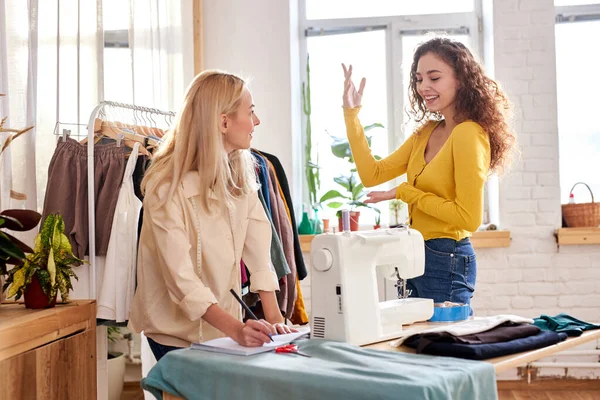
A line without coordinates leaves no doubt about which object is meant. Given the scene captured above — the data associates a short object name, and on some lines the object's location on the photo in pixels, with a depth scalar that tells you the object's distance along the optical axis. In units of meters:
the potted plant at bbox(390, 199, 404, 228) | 4.61
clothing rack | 2.55
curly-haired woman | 2.33
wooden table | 1.55
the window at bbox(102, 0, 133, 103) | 3.31
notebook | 1.62
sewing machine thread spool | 1.77
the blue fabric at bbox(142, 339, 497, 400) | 1.33
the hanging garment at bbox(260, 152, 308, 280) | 3.30
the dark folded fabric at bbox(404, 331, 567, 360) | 1.54
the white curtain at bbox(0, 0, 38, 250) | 2.51
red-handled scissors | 1.61
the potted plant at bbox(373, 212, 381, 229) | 4.50
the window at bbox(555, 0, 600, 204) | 4.71
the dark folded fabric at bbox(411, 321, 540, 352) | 1.60
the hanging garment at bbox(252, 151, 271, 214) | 3.00
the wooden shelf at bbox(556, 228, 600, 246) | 4.28
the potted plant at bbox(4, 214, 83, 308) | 2.13
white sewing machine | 1.72
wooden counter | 1.82
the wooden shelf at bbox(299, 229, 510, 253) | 4.34
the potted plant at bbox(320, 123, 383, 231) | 4.62
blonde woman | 2.05
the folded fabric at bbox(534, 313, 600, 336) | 1.83
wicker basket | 4.34
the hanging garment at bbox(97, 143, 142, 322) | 2.53
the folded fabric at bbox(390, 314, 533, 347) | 1.66
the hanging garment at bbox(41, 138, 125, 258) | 2.64
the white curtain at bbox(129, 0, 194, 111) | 3.65
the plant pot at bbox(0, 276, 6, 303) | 2.17
